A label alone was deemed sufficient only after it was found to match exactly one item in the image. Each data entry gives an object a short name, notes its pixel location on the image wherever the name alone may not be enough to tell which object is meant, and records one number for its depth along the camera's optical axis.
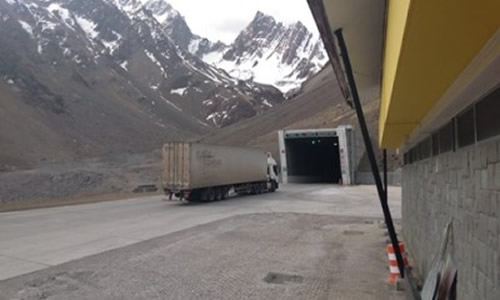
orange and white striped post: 8.81
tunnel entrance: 44.88
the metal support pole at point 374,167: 7.04
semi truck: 26.88
